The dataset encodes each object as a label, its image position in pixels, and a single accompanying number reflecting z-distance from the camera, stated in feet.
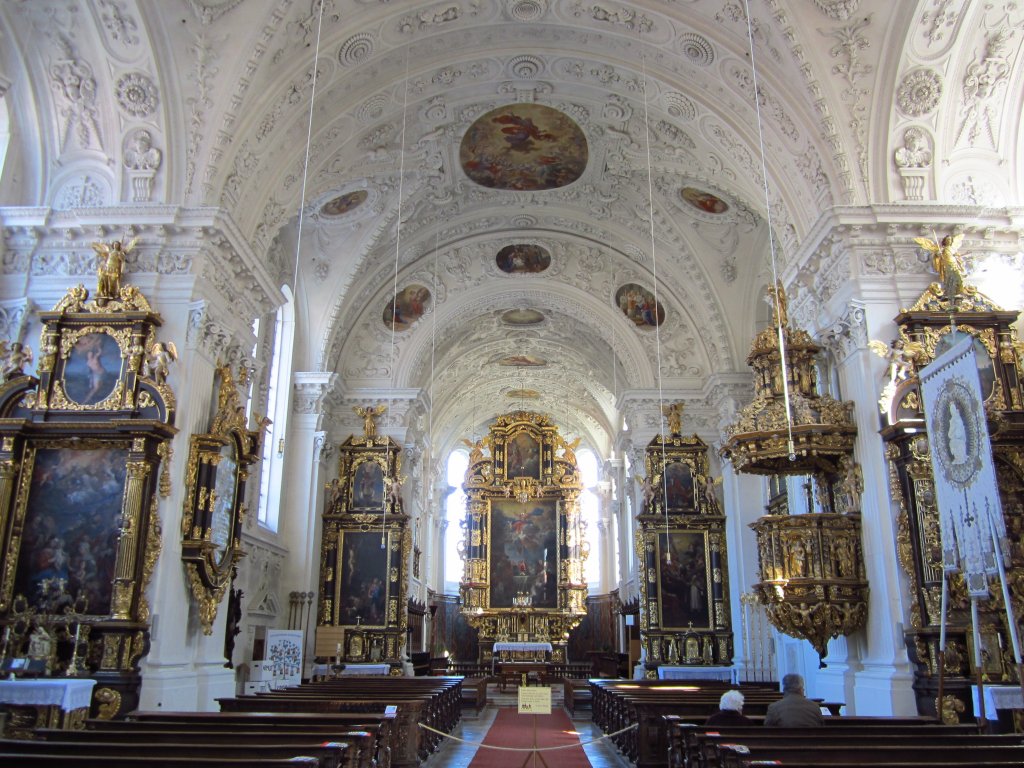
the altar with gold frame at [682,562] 60.03
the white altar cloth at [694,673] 56.70
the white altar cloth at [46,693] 27.53
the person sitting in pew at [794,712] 22.75
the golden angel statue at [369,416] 64.42
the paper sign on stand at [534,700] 25.90
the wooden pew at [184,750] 16.93
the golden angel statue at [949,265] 34.81
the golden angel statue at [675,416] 64.80
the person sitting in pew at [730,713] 23.52
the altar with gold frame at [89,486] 31.22
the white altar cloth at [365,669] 56.70
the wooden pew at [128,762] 15.08
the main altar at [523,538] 96.22
